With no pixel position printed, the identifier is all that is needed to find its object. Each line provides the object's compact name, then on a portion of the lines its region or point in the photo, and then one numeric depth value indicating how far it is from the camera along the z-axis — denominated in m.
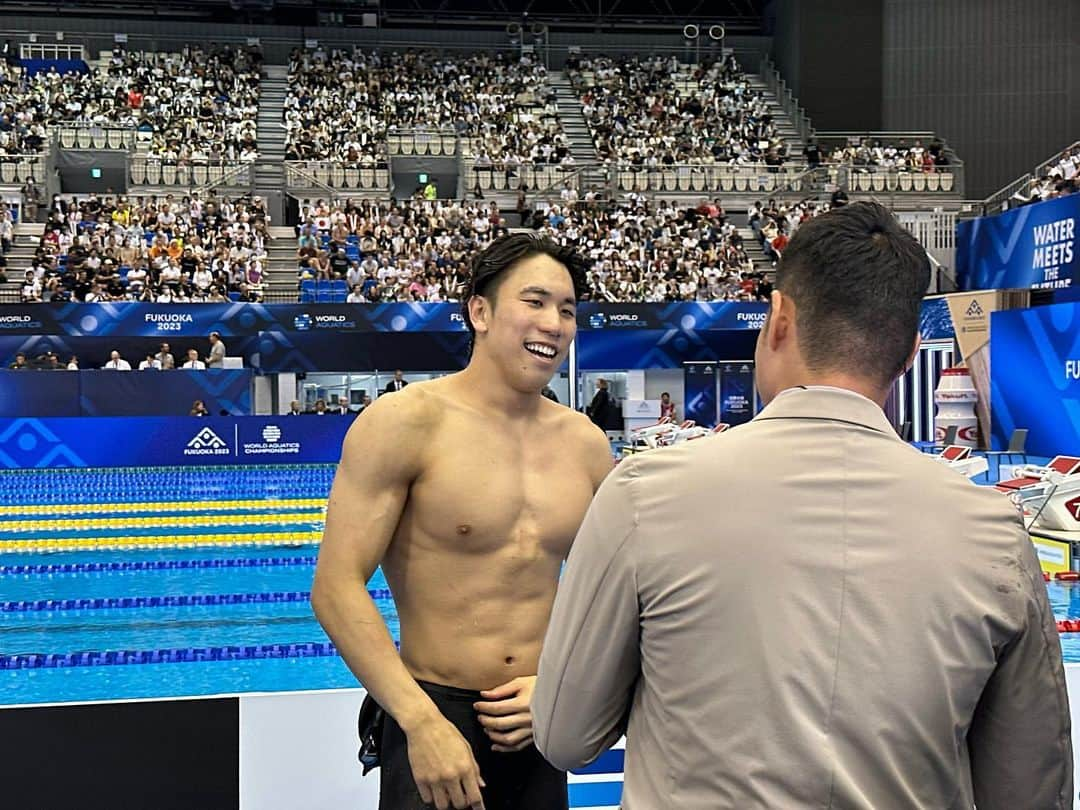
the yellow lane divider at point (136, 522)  11.52
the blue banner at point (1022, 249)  17.06
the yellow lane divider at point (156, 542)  10.41
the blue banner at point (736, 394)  21.08
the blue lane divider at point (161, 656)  6.55
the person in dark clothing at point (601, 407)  19.98
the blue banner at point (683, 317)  19.75
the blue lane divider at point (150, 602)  8.00
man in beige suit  1.20
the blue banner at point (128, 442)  16.53
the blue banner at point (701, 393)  21.64
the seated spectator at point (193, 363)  17.57
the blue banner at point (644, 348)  20.83
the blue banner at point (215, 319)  18.19
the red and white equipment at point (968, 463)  10.55
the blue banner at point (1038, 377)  13.50
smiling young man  2.06
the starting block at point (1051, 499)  8.96
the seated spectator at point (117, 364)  17.72
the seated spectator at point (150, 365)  17.44
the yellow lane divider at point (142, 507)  12.56
